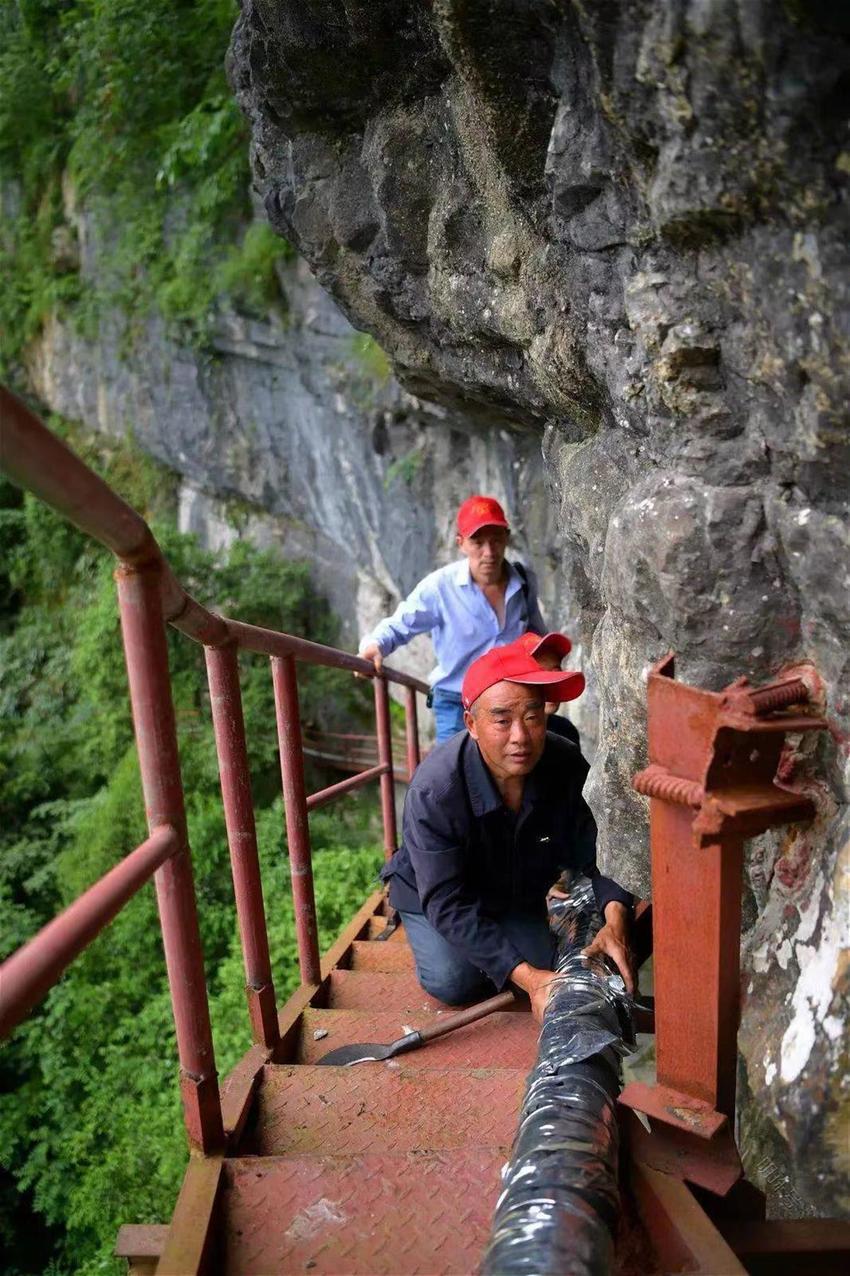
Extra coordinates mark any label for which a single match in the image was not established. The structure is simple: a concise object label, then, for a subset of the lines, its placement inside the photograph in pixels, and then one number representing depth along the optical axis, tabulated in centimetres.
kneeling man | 251
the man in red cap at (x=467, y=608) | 411
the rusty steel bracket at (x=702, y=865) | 162
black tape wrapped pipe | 132
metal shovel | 249
